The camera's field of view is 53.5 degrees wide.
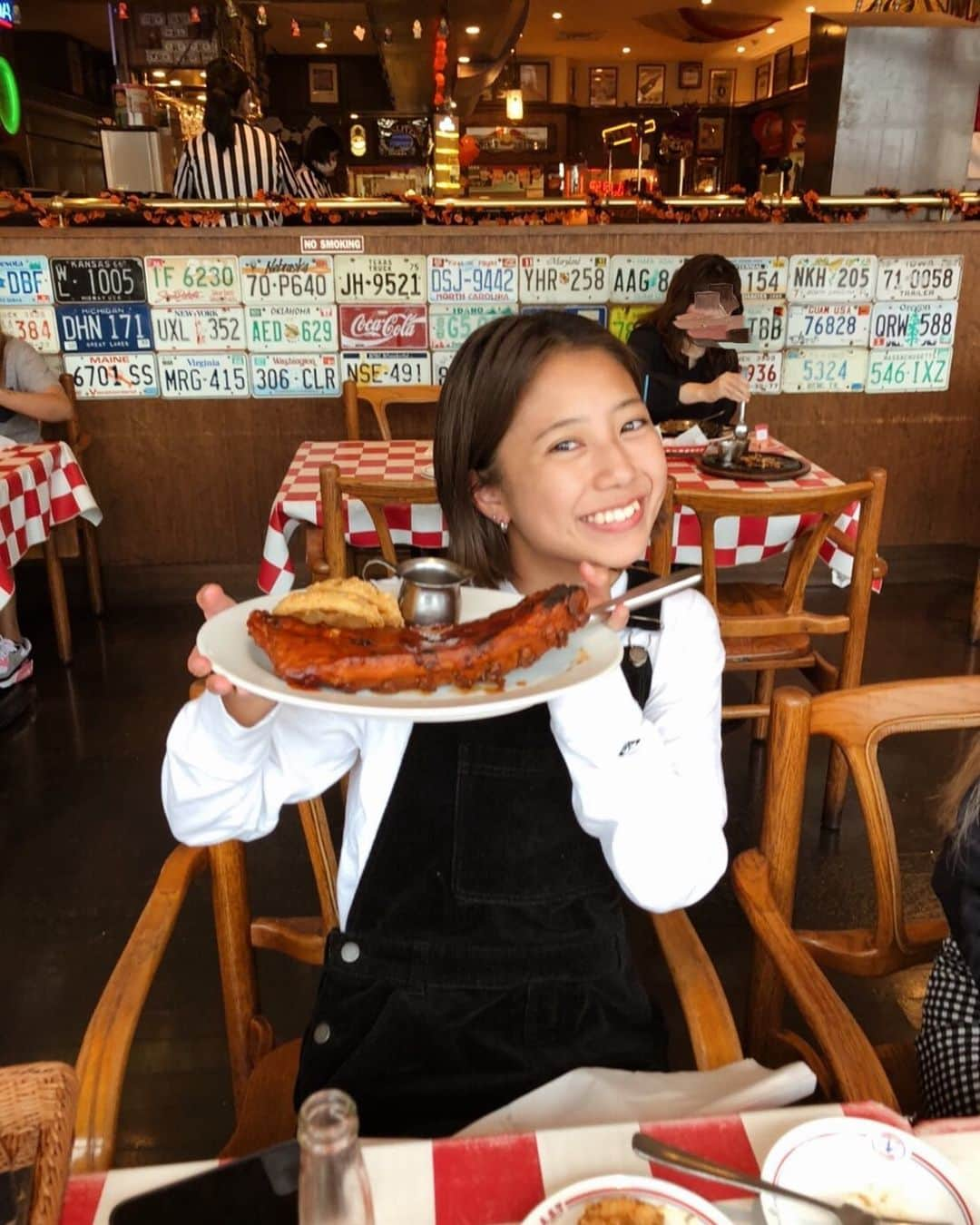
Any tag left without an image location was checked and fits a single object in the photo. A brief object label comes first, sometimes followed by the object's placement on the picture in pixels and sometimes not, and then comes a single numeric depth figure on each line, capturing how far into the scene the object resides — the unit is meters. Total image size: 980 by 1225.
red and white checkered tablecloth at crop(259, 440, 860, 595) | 2.97
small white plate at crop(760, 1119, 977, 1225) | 0.73
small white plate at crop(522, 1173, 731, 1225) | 0.72
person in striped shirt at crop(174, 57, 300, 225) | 5.25
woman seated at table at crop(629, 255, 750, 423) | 3.98
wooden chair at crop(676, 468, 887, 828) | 2.45
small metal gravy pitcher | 1.21
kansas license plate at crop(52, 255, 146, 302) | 4.50
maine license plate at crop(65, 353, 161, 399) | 4.62
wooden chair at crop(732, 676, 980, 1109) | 1.30
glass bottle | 0.62
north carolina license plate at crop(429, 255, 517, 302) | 4.62
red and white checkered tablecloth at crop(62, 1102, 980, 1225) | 0.75
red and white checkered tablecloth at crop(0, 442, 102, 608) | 3.33
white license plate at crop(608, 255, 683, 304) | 4.64
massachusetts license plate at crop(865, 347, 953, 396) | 4.86
